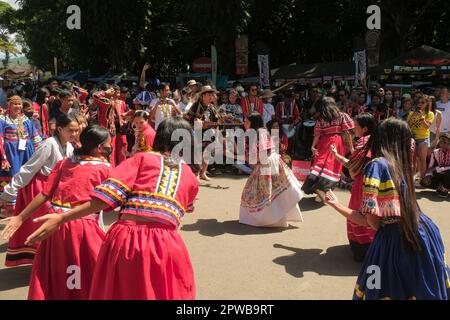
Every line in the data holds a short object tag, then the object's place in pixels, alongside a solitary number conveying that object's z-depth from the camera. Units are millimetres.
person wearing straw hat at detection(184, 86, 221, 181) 8391
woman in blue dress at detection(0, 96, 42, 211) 6184
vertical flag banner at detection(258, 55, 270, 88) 15250
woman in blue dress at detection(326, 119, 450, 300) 2711
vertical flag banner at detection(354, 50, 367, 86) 13961
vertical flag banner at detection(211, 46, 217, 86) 18578
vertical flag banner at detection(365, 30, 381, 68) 22016
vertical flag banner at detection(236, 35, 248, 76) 22609
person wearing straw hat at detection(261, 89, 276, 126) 10539
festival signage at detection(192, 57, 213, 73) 24266
